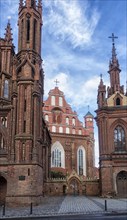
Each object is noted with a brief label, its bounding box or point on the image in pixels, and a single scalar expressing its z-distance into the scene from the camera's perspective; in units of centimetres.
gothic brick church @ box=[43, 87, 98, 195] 6700
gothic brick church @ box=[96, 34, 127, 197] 4328
